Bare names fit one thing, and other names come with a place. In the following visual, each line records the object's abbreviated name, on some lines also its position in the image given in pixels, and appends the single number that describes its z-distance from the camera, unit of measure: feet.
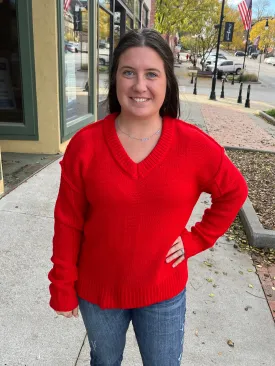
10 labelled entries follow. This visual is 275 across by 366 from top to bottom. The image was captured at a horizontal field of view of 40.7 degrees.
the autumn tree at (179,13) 90.62
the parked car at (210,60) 117.22
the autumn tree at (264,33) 204.04
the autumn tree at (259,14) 244.55
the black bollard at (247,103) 49.32
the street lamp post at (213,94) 53.62
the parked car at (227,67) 110.42
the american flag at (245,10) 60.32
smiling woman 4.37
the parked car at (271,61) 192.93
